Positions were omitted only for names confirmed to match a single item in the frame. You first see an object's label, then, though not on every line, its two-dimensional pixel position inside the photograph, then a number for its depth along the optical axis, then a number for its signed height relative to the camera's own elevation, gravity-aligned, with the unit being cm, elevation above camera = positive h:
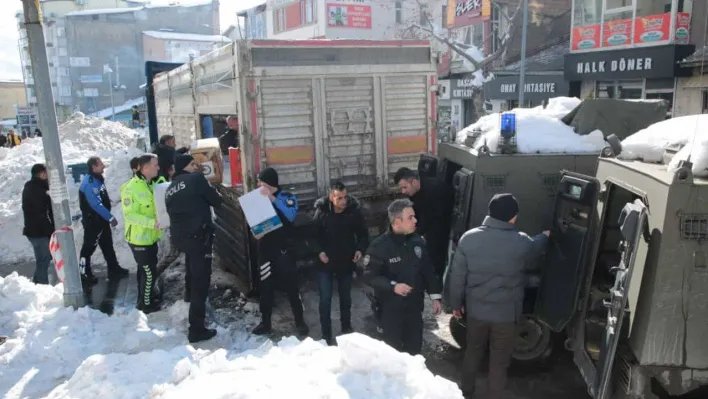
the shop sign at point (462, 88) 2471 +25
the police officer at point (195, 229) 535 -122
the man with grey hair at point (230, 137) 819 -54
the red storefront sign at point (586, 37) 1830 +176
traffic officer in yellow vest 597 -119
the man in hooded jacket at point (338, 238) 512 -129
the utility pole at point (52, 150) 507 -42
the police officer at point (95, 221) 706 -152
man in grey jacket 390 -132
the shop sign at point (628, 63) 1509 +78
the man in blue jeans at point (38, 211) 681 -128
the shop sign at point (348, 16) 3572 +515
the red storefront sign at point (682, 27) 1524 +164
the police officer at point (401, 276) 410 -132
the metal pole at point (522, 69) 1699 +70
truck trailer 633 -20
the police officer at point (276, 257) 551 -155
